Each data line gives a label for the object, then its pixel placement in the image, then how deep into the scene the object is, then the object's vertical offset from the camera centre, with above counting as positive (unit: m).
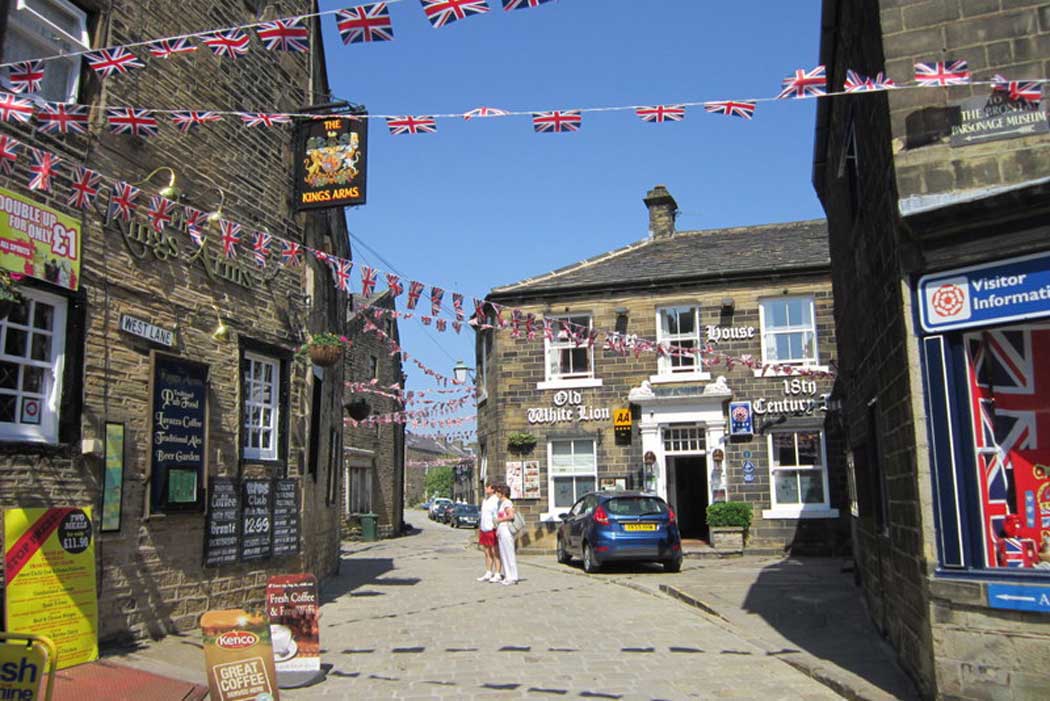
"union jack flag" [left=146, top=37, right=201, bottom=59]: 7.04 +3.60
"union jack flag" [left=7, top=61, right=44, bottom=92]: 6.99 +3.28
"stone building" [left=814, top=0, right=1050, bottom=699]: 5.55 +0.91
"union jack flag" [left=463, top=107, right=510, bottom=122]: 6.86 +2.87
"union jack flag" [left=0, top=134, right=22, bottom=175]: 6.81 +2.63
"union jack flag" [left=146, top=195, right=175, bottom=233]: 8.67 +2.72
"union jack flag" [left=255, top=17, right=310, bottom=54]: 6.64 +3.42
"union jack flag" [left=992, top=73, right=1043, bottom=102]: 5.90 +2.57
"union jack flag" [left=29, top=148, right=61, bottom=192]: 7.13 +2.61
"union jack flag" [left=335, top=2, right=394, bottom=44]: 6.13 +3.22
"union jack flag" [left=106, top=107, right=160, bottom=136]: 7.86 +3.28
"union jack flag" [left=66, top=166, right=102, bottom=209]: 7.82 +2.68
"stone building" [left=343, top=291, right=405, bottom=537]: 29.89 +1.41
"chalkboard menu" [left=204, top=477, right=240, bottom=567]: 9.45 -0.41
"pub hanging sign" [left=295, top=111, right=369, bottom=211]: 11.10 +4.13
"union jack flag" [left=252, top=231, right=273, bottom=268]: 10.38 +2.85
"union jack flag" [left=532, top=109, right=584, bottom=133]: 7.01 +2.86
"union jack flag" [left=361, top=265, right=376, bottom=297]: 11.48 +2.69
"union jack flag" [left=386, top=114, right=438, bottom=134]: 7.25 +2.95
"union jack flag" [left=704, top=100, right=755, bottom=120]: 6.91 +2.90
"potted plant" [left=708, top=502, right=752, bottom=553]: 19.53 -1.04
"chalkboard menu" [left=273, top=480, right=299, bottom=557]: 10.72 -0.40
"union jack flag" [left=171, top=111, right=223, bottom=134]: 7.88 +3.38
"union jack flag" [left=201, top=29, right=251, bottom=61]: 6.73 +3.45
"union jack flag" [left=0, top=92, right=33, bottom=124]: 6.37 +2.75
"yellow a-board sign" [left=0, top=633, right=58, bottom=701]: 4.34 -0.88
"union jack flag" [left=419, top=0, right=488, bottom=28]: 5.85 +3.14
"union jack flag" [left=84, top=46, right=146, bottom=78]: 7.22 +3.50
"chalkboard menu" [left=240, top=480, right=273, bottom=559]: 10.10 -0.40
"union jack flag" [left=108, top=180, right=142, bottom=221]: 8.24 +2.70
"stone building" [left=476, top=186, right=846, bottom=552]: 19.95 +2.10
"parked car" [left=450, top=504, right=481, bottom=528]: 41.28 -1.57
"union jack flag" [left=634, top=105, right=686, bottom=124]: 6.80 +2.82
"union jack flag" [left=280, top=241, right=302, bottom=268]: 10.63 +2.90
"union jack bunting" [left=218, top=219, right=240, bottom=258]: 9.85 +2.82
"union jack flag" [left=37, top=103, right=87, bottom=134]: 7.04 +3.01
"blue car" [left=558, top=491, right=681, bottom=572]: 15.45 -0.92
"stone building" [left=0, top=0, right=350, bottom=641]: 7.52 +1.51
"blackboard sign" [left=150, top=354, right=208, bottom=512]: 8.66 +0.54
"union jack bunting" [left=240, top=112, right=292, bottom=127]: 7.85 +3.29
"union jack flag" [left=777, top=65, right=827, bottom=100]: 6.62 +2.96
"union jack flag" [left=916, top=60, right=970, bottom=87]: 5.99 +2.74
